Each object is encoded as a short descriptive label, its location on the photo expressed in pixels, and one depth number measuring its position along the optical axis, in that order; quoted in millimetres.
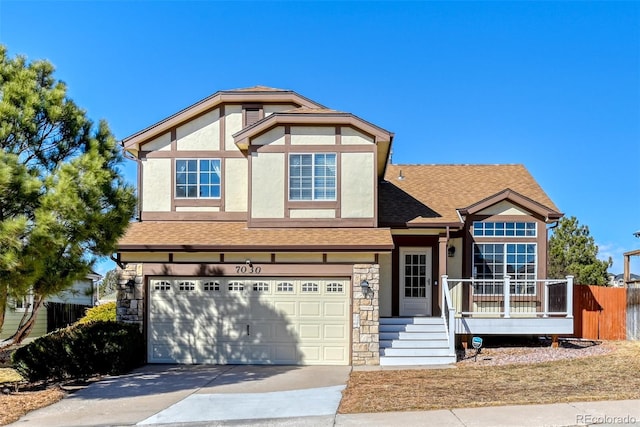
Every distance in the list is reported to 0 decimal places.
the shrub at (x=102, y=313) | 18203
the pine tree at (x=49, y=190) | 9805
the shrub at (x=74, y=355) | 12703
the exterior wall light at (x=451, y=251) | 16875
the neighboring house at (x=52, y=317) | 23078
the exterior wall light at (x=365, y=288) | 14023
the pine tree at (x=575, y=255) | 30250
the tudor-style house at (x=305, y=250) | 14344
